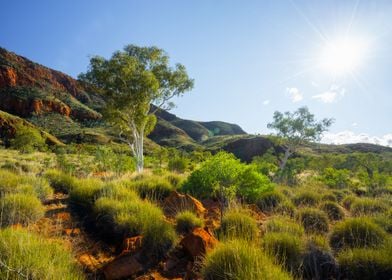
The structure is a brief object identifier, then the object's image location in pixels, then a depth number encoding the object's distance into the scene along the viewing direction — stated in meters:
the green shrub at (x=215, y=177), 8.23
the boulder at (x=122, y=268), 4.04
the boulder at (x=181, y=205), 7.05
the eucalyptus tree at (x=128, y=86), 19.66
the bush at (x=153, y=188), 8.74
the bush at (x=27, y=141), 43.75
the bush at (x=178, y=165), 24.70
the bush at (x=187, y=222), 5.98
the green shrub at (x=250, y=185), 8.59
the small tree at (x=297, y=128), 31.47
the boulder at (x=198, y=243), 4.52
